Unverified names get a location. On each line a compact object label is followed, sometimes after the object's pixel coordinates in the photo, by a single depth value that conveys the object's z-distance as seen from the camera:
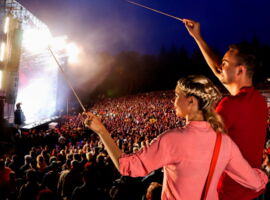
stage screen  20.80
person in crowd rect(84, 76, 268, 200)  1.39
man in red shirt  1.72
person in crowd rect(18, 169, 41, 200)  3.96
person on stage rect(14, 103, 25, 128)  15.94
